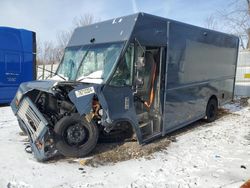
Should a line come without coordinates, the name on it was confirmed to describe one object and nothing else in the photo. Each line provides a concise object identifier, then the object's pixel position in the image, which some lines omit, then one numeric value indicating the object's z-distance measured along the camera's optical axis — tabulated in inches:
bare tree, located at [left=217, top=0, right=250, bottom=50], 545.0
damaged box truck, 143.3
